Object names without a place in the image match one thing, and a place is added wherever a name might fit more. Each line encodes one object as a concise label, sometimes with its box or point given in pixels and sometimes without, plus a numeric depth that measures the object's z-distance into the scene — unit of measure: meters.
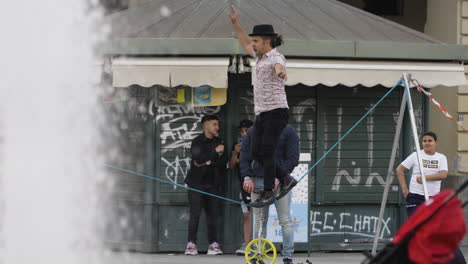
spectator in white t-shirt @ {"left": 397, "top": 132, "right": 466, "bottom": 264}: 22.37
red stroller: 10.35
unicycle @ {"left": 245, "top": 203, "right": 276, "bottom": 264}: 20.27
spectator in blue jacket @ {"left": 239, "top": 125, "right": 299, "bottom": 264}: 20.25
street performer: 18.50
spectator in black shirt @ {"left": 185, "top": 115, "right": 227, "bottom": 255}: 25.52
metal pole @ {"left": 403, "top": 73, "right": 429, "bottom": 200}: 19.44
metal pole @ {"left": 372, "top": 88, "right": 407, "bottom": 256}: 19.29
